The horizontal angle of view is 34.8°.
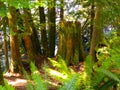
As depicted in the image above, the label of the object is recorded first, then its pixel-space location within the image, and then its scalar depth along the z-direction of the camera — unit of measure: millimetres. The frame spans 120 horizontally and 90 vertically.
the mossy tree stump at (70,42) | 8220
